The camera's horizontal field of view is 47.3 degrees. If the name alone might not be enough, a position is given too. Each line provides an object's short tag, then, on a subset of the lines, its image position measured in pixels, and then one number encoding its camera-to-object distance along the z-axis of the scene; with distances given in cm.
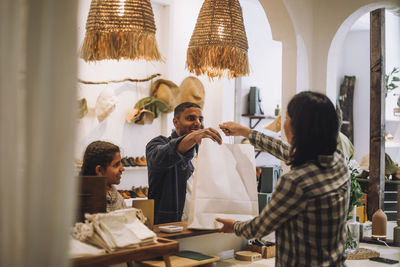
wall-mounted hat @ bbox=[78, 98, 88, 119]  501
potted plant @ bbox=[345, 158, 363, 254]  305
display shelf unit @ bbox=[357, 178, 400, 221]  384
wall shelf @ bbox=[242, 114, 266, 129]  731
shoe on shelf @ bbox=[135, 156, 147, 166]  552
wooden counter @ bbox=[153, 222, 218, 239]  230
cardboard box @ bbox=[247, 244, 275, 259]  283
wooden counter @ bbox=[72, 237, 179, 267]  154
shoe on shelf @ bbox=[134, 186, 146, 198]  544
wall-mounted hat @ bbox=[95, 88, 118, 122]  510
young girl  232
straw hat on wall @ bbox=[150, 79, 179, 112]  567
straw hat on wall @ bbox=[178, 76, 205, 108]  589
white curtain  105
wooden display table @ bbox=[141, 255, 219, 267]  211
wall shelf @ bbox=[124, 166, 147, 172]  545
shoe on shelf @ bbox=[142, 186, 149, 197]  556
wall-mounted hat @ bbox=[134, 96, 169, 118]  556
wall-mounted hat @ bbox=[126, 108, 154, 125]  546
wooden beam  366
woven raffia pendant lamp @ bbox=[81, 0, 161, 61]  213
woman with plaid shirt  171
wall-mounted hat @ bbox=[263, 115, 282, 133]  610
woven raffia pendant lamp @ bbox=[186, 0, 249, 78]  258
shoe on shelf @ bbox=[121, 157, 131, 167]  537
